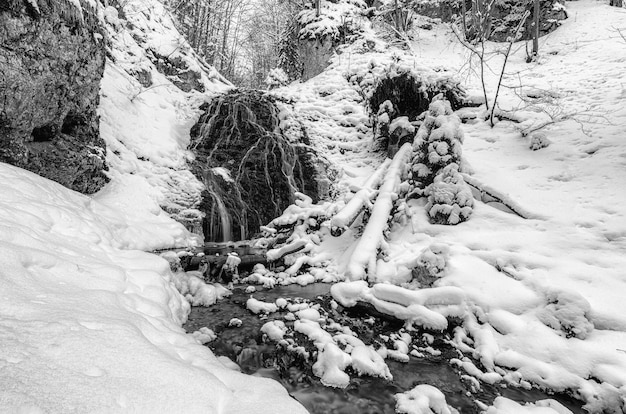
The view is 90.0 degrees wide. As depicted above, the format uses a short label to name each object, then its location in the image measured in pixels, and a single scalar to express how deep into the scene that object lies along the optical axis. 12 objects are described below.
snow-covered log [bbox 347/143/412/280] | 5.04
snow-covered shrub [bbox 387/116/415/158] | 8.27
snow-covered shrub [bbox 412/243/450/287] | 4.43
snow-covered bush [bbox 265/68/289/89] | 19.67
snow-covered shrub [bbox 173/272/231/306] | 4.45
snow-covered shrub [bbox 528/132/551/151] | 6.72
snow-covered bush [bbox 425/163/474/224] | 5.63
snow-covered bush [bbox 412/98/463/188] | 6.03
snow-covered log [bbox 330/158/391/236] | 5.63
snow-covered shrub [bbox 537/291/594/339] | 3.28
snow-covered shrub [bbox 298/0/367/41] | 16.61
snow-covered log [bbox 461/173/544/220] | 5.26
